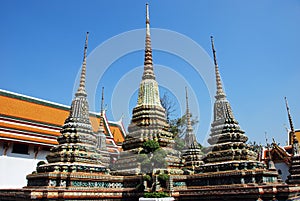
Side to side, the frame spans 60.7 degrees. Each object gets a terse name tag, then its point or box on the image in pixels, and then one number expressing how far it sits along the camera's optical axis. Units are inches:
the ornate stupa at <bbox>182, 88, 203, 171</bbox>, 676.7
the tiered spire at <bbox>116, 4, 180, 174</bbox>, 524.7
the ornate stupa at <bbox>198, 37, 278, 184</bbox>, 445.7
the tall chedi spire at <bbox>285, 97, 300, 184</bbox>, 700.8
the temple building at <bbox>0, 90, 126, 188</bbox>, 695.1
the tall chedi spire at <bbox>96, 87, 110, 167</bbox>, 745.0
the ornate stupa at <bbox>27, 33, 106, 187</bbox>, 434.0
